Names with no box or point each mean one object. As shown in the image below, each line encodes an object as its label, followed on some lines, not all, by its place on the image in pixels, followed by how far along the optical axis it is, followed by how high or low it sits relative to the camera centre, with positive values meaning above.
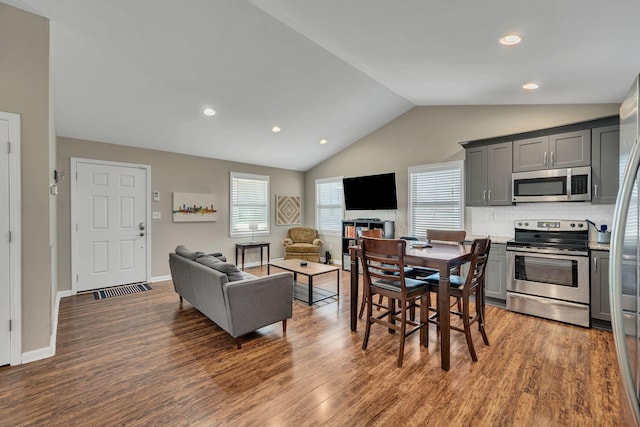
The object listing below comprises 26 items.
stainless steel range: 3.28 -0.67
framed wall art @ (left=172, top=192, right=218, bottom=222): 5.50 +0.10
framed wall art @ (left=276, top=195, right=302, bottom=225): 7.12 +0.05
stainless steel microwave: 3.48 +0.33
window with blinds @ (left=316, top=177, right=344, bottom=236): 6.86 +0.15
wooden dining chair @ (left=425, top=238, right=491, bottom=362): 2.55 -0.68
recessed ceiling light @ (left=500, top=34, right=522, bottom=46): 2.36 +1.39
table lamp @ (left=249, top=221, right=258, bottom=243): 6.42 -0.33
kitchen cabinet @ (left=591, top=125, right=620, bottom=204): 3.29 +0.55
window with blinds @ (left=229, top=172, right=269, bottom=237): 6.39 +0.18
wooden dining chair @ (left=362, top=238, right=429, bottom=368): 2.49 -0.68
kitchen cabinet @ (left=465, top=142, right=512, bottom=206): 4.07 +0.53
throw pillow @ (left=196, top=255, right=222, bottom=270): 3.11 -0.52
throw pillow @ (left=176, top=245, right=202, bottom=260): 3.49 -0.50
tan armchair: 6.52 -0.72
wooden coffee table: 4.09 -0.99
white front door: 4.58 -0.19
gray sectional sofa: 2.76 -0.82
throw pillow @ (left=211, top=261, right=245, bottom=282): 2.91 -0.57
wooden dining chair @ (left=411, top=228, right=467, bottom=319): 3.70 -0.31
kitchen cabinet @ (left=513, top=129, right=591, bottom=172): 3.48 +0.75
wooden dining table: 2.44 -0.44
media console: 5.70 -0.33
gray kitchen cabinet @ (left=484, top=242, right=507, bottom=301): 3.85 -0.80
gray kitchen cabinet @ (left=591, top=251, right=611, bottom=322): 3.15 -0.78
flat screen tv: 5.62 +0.40
